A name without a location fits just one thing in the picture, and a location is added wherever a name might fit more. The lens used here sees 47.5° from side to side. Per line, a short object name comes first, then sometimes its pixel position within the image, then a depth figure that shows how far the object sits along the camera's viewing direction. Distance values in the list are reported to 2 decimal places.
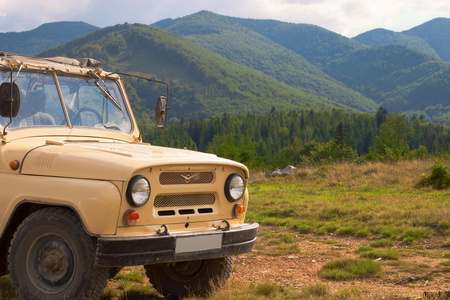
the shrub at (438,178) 15.80
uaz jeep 4.27
